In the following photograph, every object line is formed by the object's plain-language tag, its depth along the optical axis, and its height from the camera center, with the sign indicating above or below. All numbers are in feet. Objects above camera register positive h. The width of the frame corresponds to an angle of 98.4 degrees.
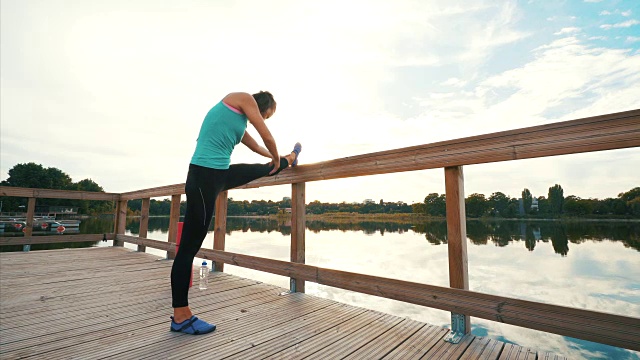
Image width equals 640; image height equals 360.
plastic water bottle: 9.15 -2.45
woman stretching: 5.63 +0.71
